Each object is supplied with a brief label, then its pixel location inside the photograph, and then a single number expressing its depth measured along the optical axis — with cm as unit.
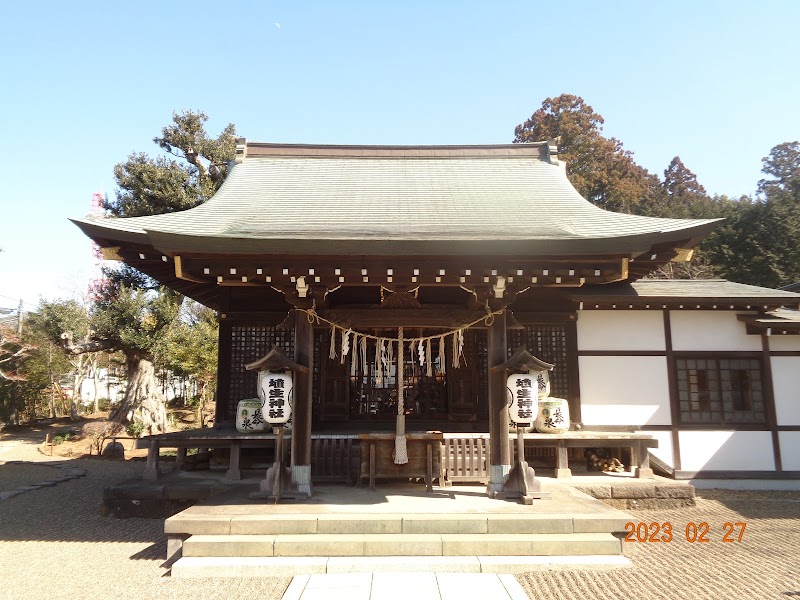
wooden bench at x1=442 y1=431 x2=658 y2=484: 762
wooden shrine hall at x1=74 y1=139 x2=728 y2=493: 641
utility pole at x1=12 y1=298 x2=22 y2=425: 2197
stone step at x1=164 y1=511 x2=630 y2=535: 570
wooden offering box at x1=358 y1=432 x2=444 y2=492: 743
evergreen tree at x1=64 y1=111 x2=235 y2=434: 1698
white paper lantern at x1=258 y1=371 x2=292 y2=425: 659
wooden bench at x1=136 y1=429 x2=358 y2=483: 801
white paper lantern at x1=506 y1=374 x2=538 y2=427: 670
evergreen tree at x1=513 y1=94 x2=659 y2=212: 3138
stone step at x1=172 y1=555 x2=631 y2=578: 536
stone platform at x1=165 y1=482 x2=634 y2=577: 541
